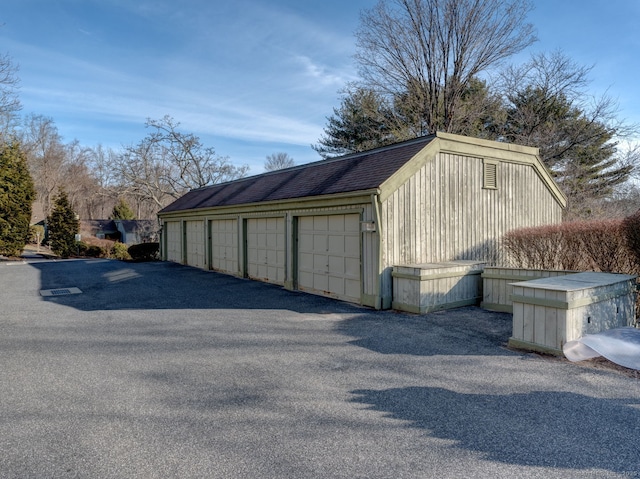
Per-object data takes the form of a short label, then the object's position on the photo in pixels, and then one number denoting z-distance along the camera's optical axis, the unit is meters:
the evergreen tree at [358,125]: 22.05
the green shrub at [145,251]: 22.44
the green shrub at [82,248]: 27.31
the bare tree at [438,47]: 19.42
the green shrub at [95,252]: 27.59
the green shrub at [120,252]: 25.31
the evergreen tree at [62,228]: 26.20
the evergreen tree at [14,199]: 21.02
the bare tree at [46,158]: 38.03
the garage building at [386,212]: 8.37
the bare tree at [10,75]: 16.36
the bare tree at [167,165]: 30.48
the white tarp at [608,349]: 4.89
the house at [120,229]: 42.47
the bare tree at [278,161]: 52.04
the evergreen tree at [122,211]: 49.81
